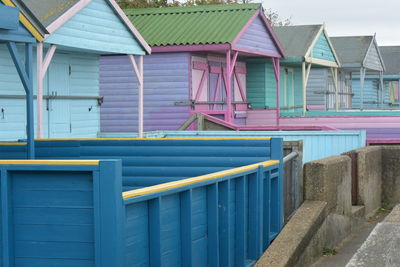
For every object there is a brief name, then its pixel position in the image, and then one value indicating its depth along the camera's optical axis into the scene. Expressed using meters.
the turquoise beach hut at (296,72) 28.22
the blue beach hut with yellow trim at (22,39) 8.55
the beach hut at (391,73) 51.81
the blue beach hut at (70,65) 14.80
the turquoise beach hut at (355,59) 38.69
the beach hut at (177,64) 21.84
